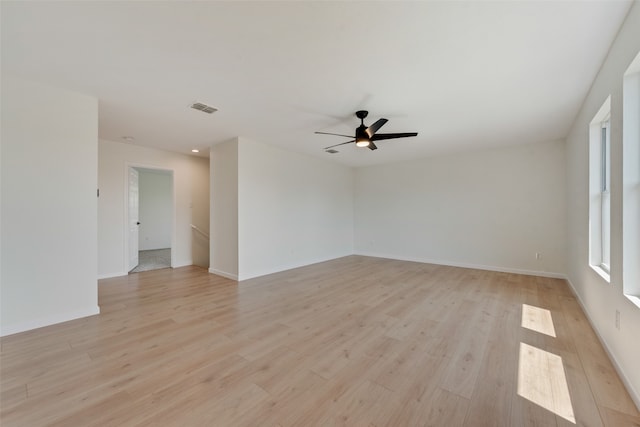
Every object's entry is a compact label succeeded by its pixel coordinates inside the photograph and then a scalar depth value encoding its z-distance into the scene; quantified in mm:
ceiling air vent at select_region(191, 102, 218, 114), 3164
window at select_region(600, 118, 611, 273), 2725
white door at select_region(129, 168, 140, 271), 5158
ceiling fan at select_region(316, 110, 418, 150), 3274
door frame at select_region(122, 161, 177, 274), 4938
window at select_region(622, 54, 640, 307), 1787
